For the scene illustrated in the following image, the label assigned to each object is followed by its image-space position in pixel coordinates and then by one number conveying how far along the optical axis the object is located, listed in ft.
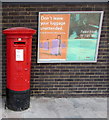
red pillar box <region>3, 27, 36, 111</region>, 10.16
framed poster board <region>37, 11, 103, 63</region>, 12.44
